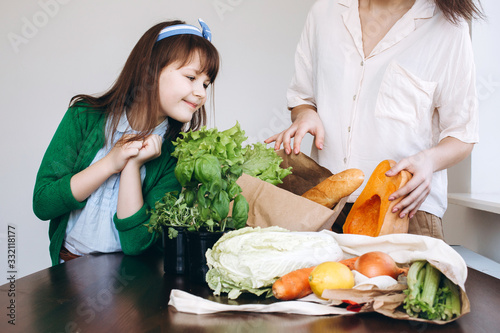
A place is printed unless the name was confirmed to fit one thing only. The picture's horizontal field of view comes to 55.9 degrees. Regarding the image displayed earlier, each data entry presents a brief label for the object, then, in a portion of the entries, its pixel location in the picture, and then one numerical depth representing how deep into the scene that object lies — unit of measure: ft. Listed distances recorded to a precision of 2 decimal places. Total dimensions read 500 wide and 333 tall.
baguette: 3.45
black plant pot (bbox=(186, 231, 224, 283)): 2.75
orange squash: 3.42
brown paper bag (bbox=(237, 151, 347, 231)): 3.23
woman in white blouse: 4.37
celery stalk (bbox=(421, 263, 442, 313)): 2.06
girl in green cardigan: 4.19
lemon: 2.27
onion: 2.35
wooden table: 2.00
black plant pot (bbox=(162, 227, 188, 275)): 3.00
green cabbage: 2.50
